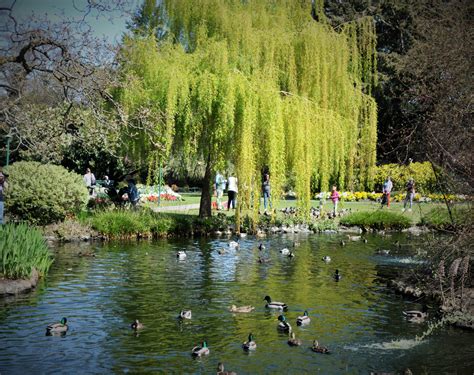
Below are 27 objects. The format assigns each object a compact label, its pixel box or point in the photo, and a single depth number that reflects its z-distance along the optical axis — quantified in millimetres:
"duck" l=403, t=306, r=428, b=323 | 12508
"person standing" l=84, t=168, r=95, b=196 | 31531
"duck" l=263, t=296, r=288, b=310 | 13094
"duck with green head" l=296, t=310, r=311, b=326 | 11988
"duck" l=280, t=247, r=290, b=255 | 20670
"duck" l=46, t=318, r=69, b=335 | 10930
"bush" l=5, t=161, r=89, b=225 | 22656
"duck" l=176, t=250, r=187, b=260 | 19000
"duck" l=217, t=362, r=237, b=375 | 8969
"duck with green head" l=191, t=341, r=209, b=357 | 10000
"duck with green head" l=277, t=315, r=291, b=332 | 11453
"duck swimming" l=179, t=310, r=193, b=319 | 12211
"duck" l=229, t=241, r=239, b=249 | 21531
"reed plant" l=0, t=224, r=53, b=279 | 14094
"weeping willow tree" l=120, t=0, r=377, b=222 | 22156
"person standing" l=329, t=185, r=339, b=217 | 32344
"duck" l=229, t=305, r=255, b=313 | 12906
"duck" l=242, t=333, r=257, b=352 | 10398
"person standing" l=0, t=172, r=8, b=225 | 20731
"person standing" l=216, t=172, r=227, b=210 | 36991
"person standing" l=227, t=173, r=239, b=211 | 30109
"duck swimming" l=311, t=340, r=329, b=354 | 10391
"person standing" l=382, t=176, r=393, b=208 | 33844
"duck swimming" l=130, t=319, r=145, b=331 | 11500
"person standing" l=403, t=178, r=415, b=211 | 27584
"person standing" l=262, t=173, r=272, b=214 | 30147
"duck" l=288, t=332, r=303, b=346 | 10734
